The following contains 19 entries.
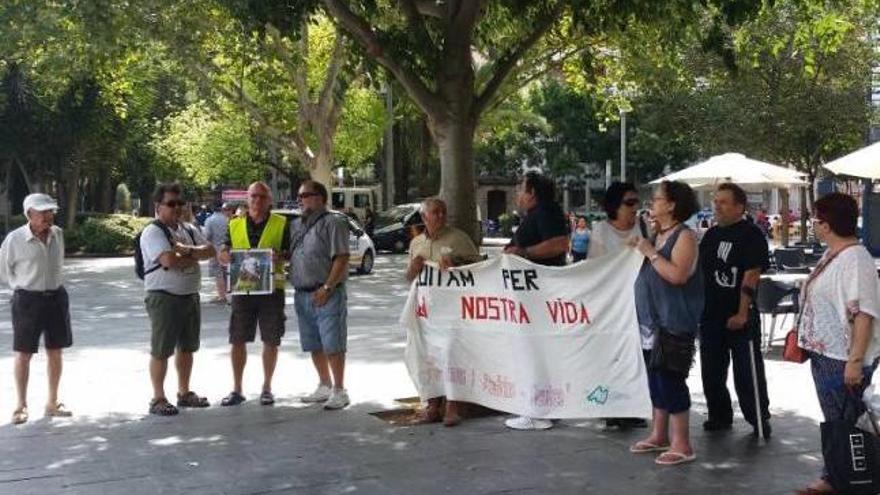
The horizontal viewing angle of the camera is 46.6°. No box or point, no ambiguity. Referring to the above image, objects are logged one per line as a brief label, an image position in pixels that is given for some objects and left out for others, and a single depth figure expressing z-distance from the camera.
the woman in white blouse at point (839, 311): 5.16
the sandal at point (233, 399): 8.45
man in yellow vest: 8.38
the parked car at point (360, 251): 23.91
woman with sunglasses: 7.19
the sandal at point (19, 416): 7.80
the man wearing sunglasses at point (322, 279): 8.07
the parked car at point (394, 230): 35.38
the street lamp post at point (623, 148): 42.60
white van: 44.38
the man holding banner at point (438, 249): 7.66
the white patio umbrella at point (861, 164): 12.68
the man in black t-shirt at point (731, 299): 6.85
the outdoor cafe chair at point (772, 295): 10.80
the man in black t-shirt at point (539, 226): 7.34
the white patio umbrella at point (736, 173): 17.58
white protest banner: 6.89
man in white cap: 7.88
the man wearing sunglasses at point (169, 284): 7.98
